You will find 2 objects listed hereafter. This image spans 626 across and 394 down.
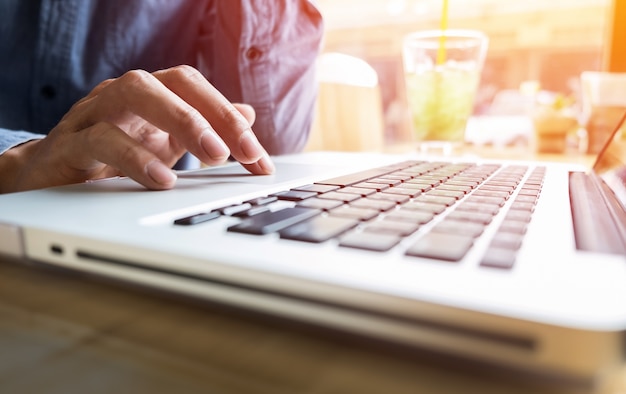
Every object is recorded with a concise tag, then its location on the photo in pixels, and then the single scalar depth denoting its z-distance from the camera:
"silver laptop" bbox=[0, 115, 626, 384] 0.15
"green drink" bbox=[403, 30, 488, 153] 0.92
